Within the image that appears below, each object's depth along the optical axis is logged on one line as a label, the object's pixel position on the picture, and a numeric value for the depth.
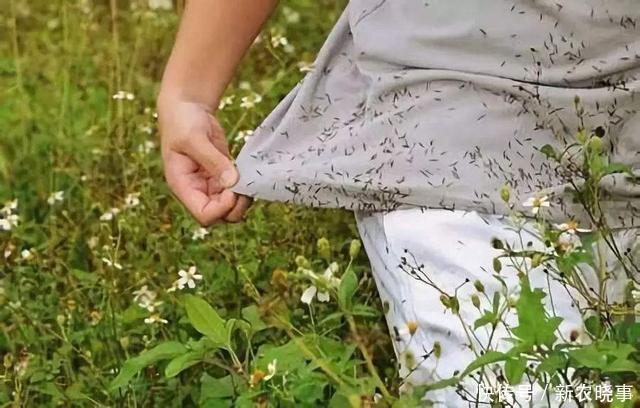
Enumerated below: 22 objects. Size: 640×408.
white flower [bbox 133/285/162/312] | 2.52
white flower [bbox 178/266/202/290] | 2.49
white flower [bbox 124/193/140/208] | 2.79
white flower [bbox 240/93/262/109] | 2.81
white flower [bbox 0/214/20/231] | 2.74
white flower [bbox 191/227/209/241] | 2.74
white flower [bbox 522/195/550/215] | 2.05
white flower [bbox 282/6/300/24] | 3.53
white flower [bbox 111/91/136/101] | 2.87
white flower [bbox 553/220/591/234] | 2.02
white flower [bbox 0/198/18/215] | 2.74
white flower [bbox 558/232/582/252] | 1.99
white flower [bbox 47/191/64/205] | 2.89
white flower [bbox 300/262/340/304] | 1.90
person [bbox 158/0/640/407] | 2.12
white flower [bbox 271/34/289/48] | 2.89
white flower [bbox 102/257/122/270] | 2.47
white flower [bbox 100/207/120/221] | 2.77
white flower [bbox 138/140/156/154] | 3.02
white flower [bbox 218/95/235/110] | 2.88
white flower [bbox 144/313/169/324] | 2.44
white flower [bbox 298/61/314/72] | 2.28
